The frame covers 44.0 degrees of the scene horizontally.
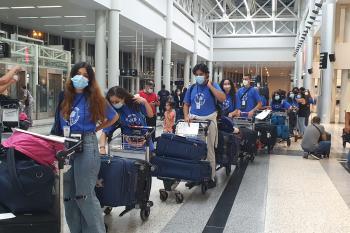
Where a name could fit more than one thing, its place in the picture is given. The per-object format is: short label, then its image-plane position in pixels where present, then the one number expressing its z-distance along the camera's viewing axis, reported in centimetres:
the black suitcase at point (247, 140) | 834
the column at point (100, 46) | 1580
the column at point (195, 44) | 3384
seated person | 972
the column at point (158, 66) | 2445
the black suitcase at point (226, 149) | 666
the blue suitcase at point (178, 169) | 549
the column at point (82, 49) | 2755
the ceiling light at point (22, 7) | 1716
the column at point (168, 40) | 2377
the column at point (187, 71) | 3369
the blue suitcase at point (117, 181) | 406
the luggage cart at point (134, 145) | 492
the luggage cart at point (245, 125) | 869
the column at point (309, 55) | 2598
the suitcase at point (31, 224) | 279
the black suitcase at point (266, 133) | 1003
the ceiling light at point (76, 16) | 1883
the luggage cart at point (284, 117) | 1188
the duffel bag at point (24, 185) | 287
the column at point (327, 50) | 1884
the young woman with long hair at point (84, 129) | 355
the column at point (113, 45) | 1557
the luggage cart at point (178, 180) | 563
